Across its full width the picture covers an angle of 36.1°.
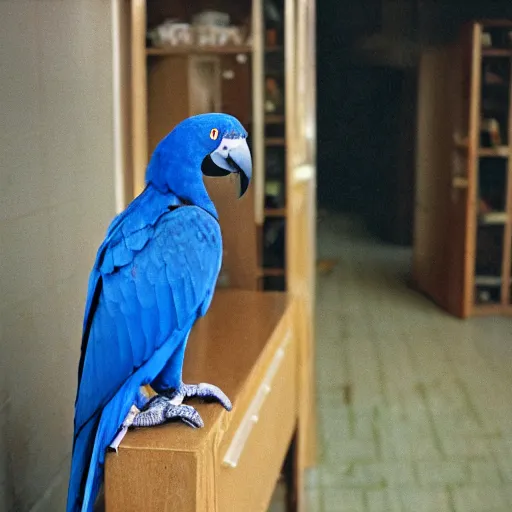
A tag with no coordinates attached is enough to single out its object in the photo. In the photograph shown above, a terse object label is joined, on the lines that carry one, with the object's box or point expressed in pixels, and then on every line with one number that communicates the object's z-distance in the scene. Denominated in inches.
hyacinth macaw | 46.9
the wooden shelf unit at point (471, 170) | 184.4
